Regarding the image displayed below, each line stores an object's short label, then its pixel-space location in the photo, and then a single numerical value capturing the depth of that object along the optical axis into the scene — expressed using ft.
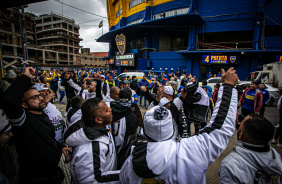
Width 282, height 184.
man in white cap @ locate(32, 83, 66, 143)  8.31
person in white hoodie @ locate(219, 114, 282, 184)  3.92
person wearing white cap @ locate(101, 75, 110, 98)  18.40
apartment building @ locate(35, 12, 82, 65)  153.99
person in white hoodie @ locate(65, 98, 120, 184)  4.13
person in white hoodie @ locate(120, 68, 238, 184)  3.33
